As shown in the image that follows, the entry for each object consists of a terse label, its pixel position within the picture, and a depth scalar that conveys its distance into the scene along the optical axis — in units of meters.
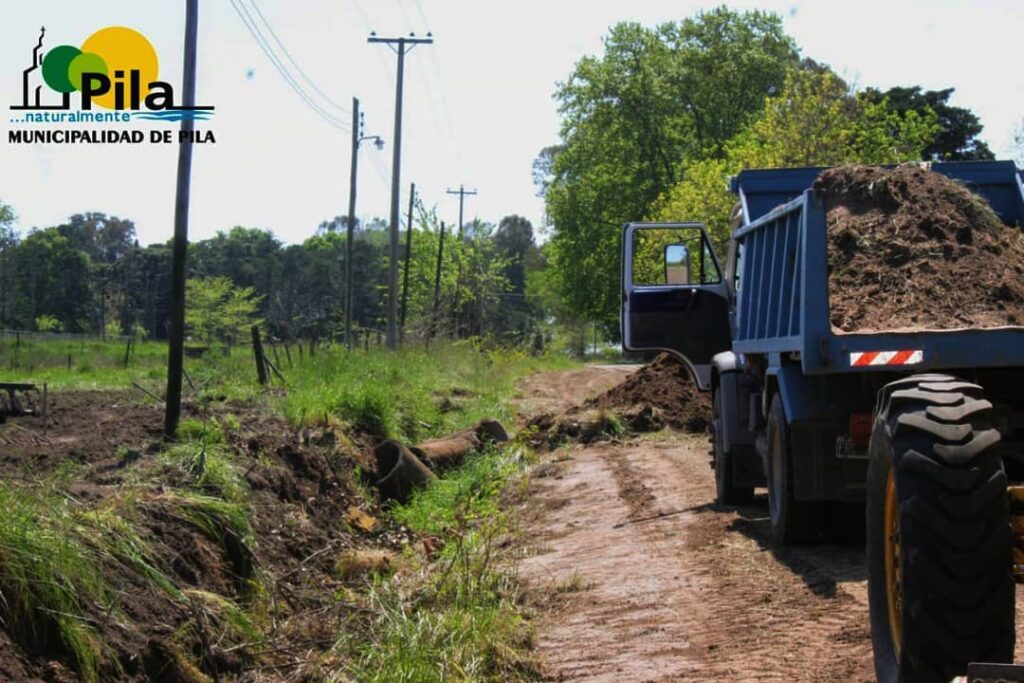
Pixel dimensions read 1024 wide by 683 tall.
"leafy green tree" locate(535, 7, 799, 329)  56.34
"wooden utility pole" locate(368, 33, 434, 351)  39.62
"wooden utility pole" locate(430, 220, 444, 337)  53.88
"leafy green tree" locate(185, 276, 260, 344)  77.62
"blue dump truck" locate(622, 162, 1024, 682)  4.81
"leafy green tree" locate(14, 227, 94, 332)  66.00
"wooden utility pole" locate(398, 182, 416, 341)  47.47
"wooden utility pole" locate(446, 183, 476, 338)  62.76
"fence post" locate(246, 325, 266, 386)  26.02
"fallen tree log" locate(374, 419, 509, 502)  16.52
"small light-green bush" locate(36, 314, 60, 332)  68.62
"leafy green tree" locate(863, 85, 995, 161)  48.16
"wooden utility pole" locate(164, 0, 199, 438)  15.77
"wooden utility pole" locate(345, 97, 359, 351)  40.02
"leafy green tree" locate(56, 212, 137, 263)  101.50
